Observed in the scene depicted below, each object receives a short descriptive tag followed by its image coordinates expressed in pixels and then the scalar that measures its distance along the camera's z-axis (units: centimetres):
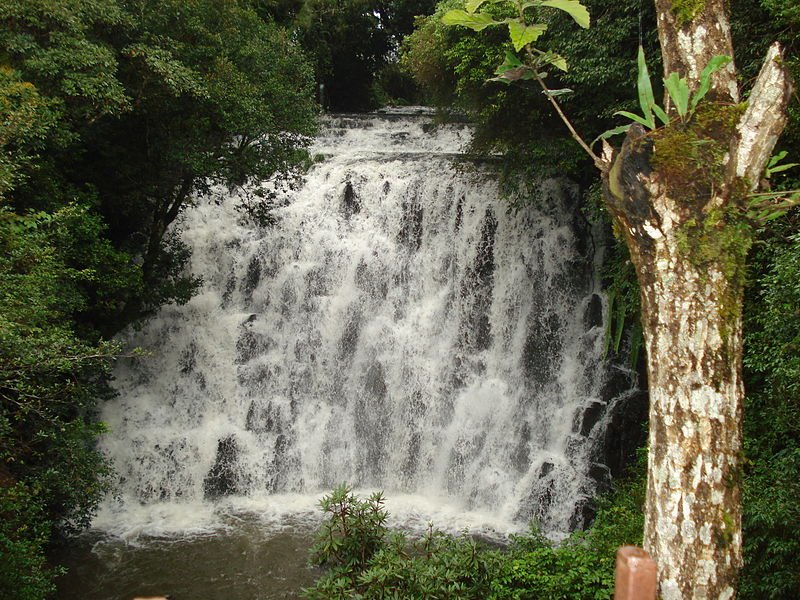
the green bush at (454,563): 543
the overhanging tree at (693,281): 287
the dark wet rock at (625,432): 977
